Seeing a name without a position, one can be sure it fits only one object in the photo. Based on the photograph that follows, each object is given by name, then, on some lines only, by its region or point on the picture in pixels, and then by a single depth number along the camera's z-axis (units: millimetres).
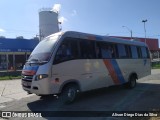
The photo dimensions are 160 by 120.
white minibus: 4700
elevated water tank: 32589
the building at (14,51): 23856
